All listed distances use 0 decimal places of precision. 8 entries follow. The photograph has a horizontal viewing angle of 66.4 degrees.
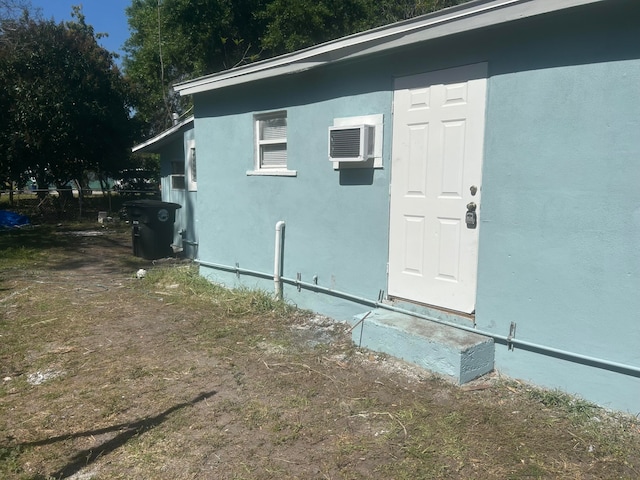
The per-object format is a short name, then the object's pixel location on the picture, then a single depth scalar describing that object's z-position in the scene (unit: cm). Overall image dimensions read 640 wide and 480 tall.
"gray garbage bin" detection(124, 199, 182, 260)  1016
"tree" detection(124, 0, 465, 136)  1488
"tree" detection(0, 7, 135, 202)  1617
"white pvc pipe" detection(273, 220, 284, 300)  647
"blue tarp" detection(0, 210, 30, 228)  1520
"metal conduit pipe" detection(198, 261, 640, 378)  355
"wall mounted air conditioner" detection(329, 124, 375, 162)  514
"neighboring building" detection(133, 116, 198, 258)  1042
